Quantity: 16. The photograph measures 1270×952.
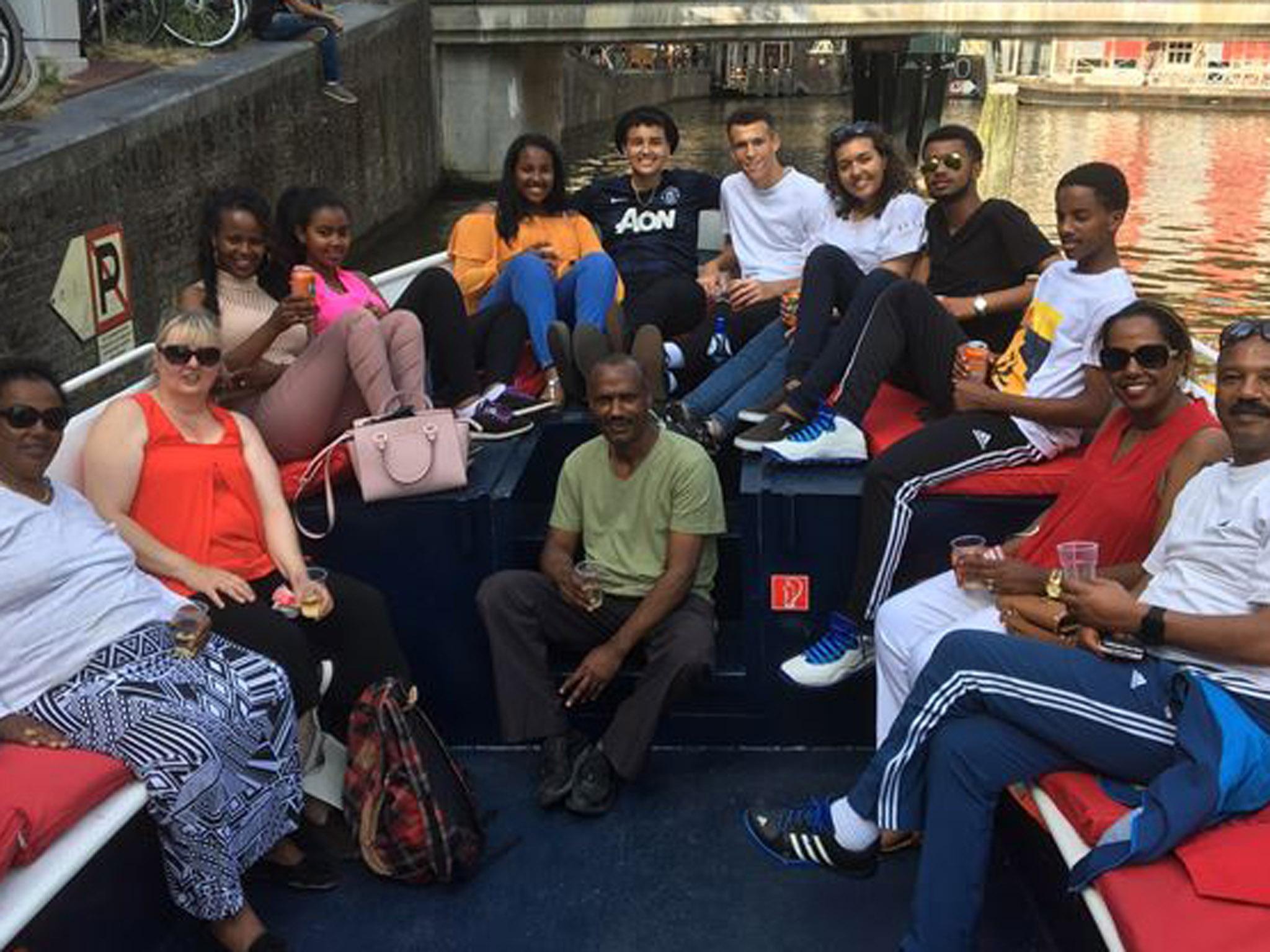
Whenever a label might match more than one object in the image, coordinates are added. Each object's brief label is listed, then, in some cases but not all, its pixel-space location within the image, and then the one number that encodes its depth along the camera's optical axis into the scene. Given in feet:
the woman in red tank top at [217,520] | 9.62
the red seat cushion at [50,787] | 7.14
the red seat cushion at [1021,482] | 10.64
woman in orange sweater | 14.37
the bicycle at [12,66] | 25.68
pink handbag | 10.96
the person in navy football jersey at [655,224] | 15.38
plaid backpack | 9.37
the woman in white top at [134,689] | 8.03
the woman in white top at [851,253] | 12.00
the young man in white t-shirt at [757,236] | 15.17
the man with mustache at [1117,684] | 7.39
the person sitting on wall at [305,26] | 43.19
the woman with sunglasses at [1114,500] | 8.73
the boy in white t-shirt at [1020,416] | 10.43
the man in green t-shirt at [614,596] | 10.30
